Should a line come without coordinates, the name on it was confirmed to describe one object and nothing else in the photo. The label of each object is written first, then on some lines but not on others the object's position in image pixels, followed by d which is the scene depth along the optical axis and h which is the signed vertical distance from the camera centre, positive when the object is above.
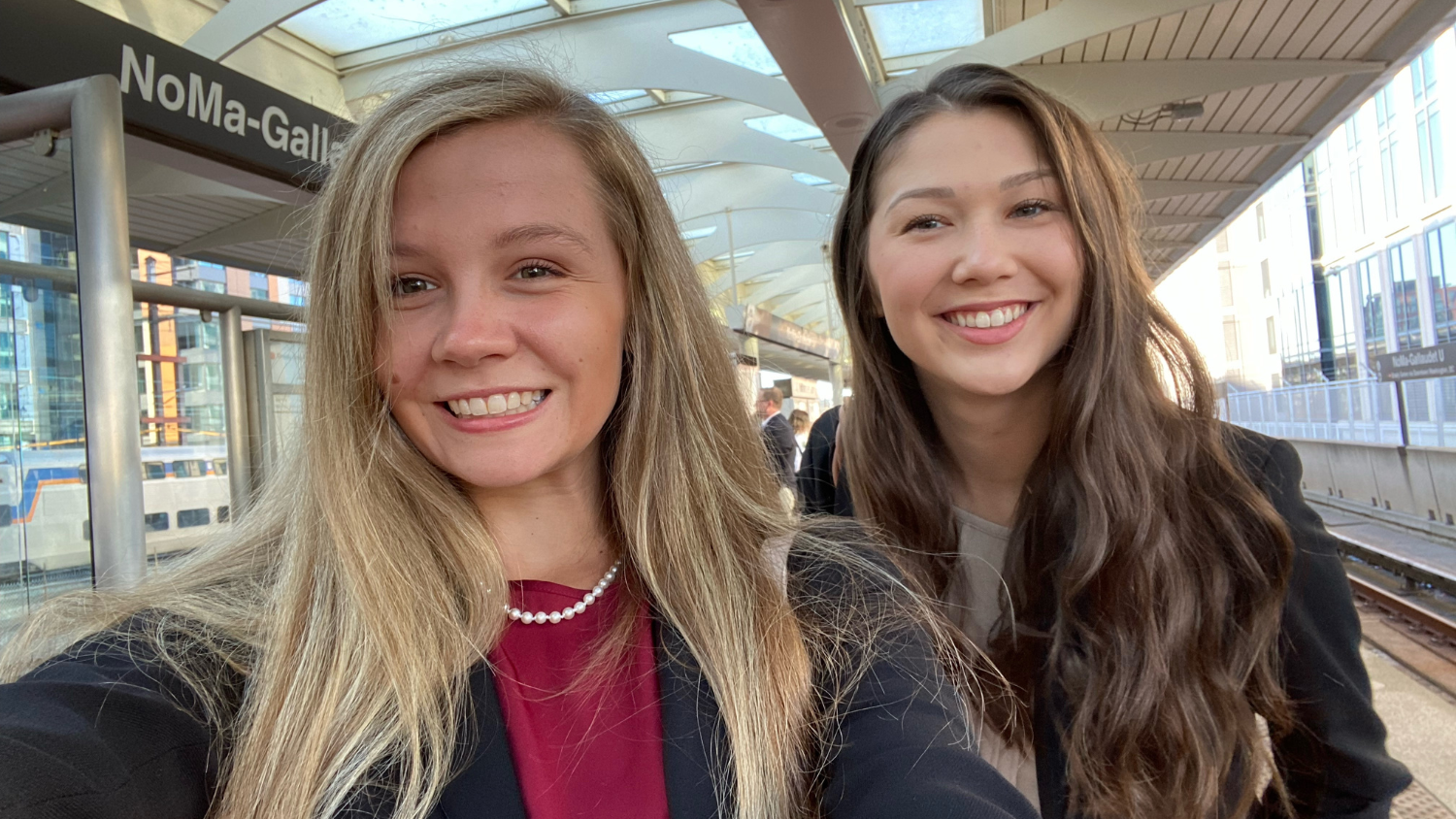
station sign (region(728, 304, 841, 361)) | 10.30 +1.16
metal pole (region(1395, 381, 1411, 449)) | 12.60 -0.42
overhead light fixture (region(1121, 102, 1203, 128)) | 8.15 +2.53
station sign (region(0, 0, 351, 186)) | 2.70 +1.25
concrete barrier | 11.51 -1.50
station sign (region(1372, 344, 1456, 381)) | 11.42 +0.18
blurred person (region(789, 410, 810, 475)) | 12.19 -0.05
